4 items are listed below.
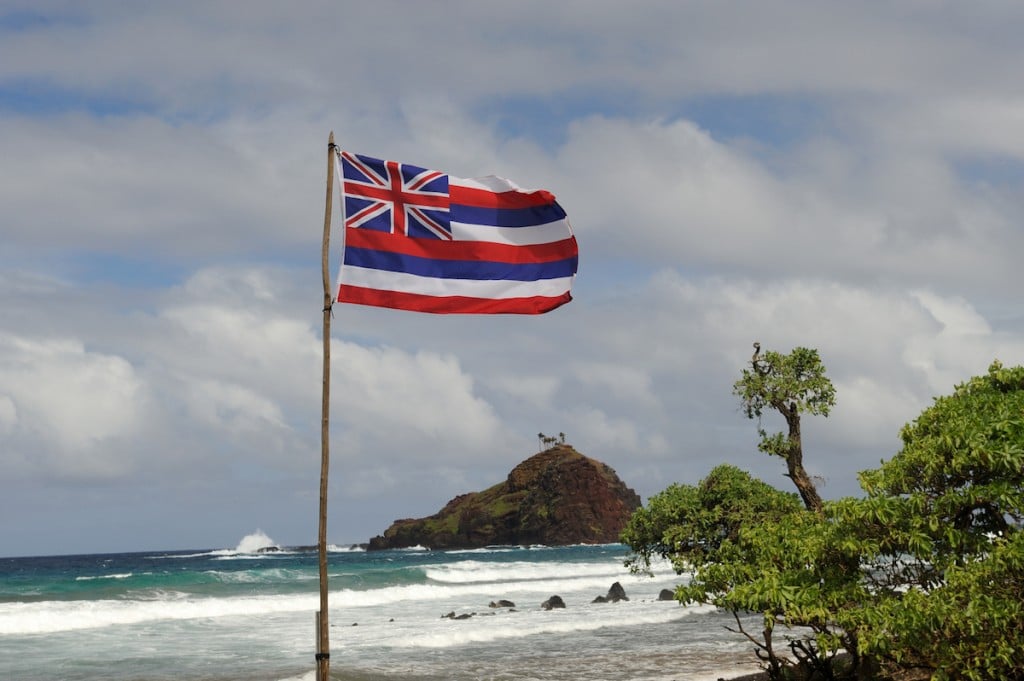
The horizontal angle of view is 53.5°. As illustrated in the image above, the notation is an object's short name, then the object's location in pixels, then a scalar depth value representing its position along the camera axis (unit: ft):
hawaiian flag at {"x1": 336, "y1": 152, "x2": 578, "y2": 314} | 41.45
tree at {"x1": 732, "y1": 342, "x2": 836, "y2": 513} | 82.07
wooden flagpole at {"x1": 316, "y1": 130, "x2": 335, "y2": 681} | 37.35
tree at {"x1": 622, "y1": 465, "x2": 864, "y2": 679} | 45.42
